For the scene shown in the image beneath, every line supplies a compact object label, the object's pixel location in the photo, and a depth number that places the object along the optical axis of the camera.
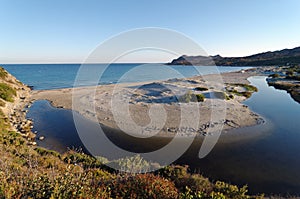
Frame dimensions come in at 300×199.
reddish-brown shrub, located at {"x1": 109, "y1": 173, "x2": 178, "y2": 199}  4.98
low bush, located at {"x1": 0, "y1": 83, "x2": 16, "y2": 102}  23.05
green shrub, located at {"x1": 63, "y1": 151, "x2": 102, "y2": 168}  9.14
